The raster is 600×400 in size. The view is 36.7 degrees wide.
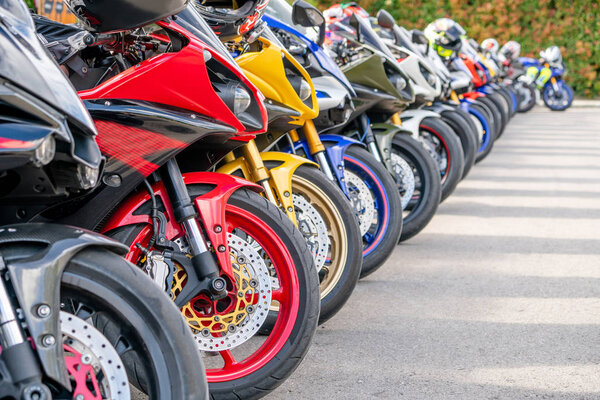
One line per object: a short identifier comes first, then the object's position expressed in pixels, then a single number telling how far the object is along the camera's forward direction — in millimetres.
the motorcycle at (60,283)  1899
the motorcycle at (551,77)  20188
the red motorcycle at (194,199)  2783
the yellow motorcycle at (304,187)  3736
